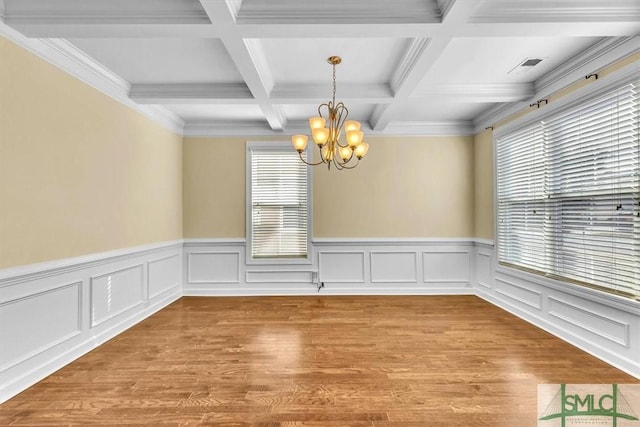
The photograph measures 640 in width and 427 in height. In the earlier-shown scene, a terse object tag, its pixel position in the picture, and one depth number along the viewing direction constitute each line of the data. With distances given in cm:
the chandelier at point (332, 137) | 306
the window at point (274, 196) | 533
